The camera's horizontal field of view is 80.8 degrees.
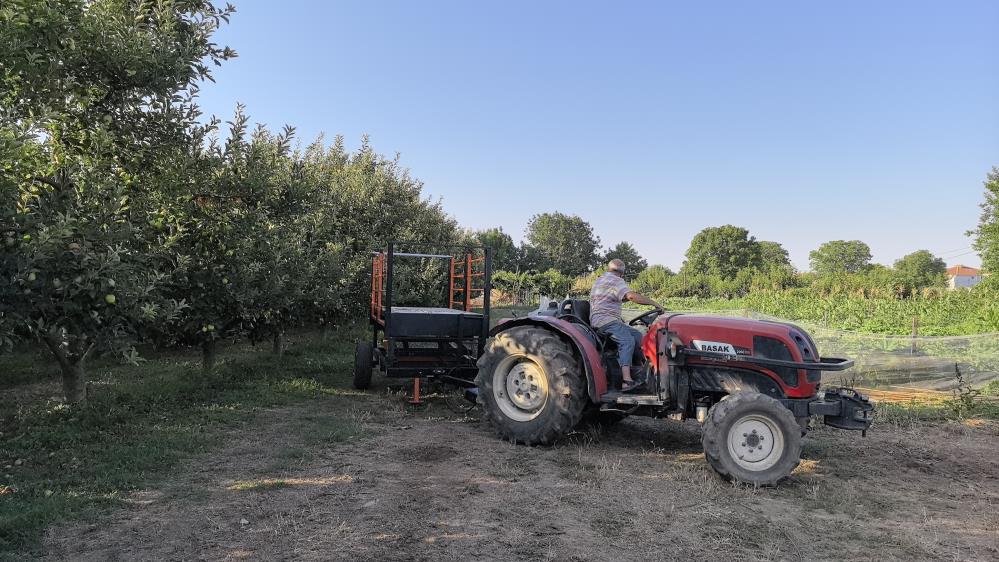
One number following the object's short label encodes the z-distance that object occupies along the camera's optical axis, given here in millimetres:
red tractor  4766
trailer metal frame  7641
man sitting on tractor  5785
